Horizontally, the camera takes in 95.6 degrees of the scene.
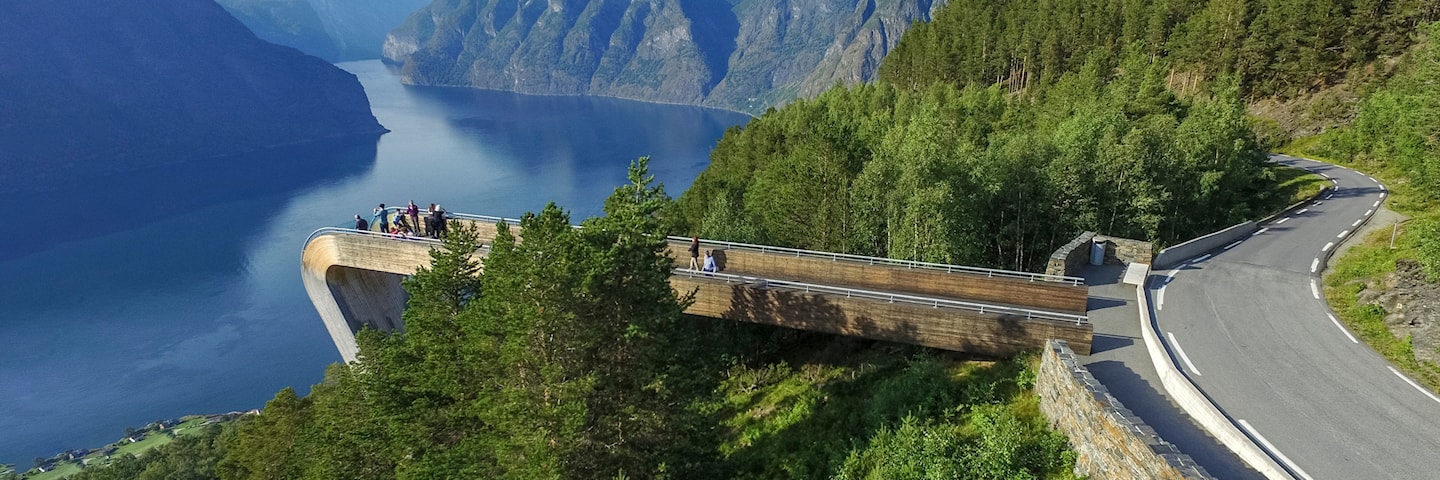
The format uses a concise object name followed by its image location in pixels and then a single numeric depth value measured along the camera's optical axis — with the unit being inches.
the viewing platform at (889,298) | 734.5
